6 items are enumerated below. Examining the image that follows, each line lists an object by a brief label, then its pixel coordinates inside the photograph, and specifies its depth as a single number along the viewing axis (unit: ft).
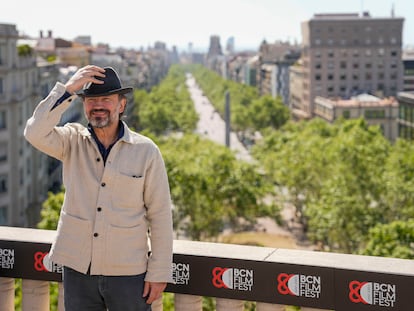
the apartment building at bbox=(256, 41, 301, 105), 483.10
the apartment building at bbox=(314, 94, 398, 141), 299.58
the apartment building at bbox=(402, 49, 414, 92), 388.37
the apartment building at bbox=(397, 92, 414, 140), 239.30
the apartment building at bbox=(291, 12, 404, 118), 392.06
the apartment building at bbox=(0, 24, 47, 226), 146.82
